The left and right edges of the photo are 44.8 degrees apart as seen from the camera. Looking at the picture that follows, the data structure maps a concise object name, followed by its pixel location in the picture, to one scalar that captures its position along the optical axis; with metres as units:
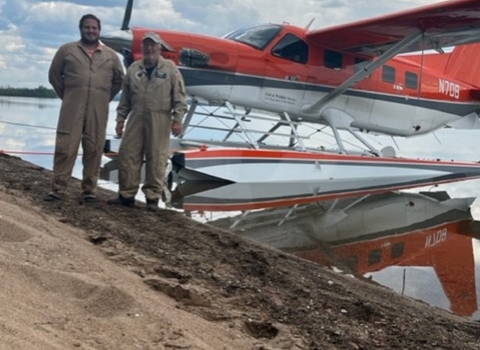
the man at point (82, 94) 5.55
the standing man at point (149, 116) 5.86
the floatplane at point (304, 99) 9.59
